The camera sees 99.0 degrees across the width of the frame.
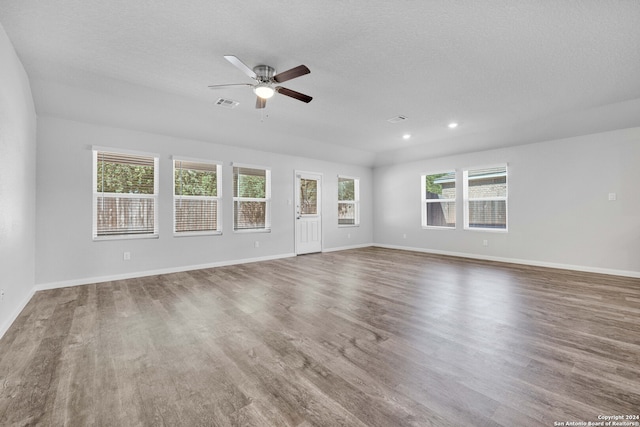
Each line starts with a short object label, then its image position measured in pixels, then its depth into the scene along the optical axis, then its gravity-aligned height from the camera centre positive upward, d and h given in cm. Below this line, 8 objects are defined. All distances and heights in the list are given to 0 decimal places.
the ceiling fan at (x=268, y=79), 276 +145
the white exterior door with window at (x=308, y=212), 689 +2
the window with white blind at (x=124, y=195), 444 +32
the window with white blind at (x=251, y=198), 586 +33
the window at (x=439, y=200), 686 +35
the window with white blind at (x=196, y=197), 515 +32
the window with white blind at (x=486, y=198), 604 +34
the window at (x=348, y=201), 798 +37
